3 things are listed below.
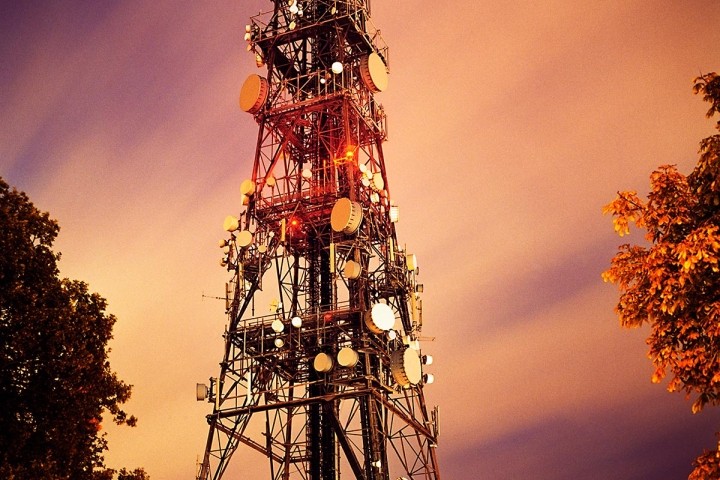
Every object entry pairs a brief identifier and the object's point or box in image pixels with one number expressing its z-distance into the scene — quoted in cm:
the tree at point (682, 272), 1964
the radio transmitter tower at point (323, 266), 4950
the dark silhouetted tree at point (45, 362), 3169
